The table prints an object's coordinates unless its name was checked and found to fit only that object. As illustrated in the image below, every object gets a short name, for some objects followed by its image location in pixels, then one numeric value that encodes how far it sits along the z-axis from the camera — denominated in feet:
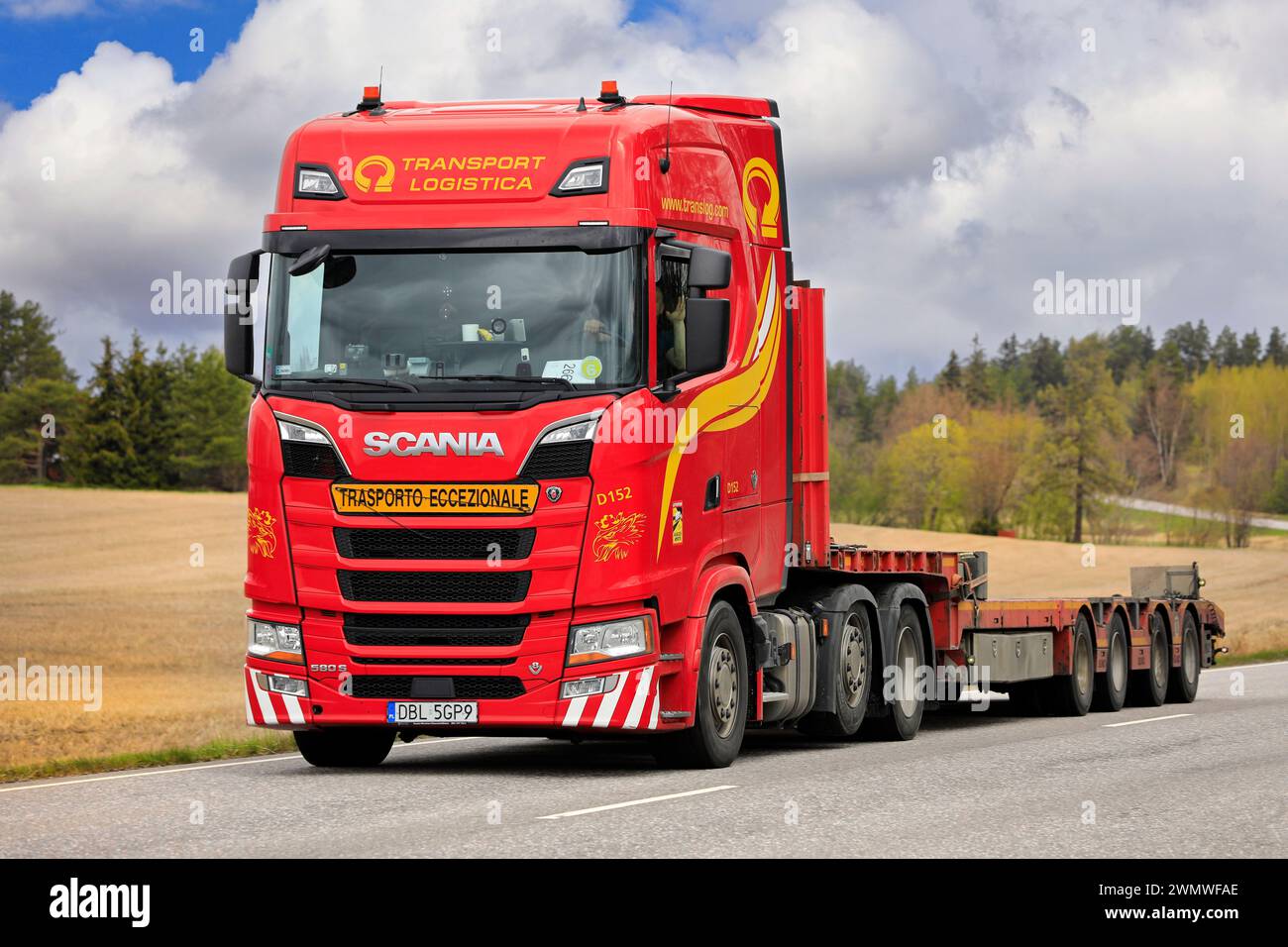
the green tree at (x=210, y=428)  356.79
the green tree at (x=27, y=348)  435.12
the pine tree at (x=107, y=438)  326.24
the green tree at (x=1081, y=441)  342.03
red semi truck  37.09
